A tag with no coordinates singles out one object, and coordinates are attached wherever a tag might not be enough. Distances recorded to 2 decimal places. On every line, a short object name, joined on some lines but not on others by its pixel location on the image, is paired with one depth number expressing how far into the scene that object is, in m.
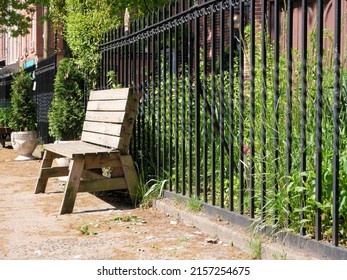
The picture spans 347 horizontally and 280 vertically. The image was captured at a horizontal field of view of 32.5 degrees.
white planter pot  11.56
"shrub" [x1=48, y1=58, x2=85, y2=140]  9.30
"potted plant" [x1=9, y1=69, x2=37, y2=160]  12.75
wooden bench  5.66
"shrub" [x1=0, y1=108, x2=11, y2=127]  16.77
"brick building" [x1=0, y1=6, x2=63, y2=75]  31.69
